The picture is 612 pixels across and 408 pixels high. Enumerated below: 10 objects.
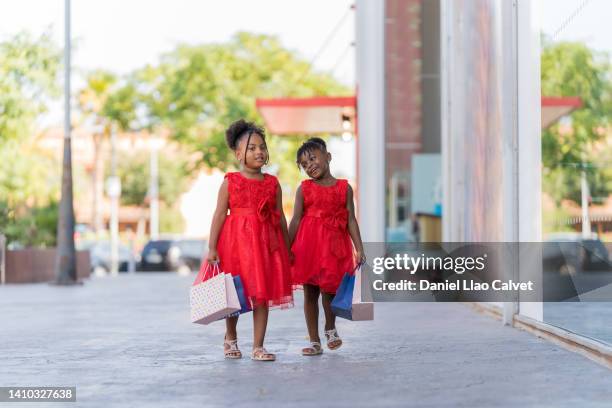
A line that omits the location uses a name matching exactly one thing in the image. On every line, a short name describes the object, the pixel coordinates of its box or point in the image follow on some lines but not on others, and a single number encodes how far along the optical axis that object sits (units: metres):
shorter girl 8.02
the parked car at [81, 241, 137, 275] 39.56
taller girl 7.62
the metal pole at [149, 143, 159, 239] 59.97
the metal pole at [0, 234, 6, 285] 24.27
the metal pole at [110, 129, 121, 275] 39.25
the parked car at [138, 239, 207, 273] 38.88
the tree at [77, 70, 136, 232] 49.06
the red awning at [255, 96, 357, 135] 20.58
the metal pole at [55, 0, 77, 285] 23.25
